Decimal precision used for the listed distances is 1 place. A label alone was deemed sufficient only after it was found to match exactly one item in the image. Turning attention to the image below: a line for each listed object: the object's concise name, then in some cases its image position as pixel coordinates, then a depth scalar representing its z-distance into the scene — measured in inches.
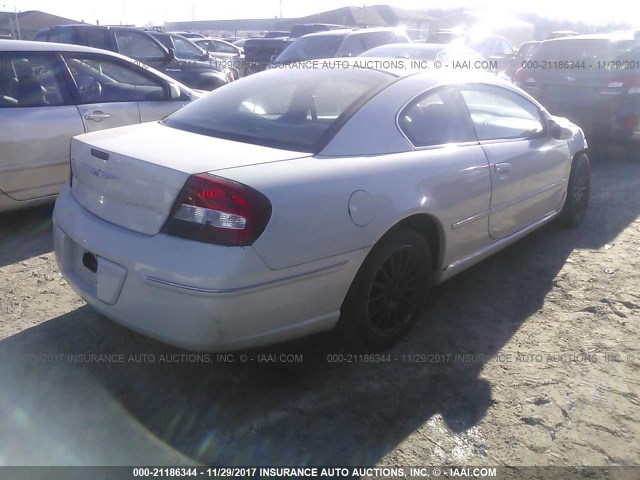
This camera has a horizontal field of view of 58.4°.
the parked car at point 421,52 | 329.3
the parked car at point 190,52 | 460.8
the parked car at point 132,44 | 379.2
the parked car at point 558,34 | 821.2
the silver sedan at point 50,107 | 165.9
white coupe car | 88.3
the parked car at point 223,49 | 742.0
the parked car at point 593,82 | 284.2
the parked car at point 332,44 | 410.9
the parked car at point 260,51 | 569.3
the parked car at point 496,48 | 534.0
